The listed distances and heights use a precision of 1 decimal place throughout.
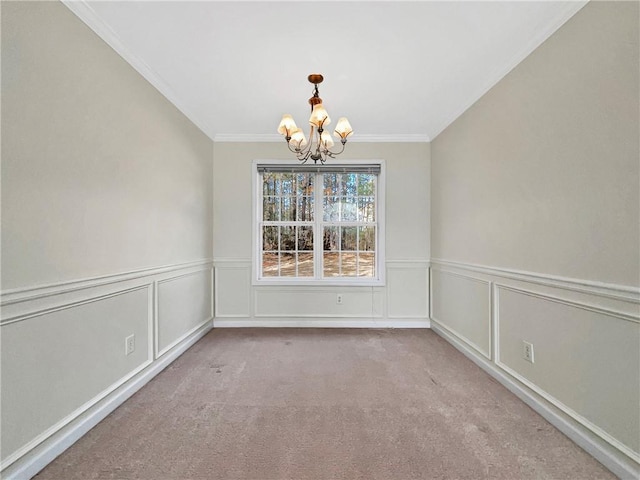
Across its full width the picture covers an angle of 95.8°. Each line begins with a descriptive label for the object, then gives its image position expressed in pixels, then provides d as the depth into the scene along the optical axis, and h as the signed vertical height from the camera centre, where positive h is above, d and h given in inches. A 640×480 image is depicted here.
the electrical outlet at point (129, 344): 81.8 -28.9
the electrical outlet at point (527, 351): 77.9 -29.6
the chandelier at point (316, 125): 81.3 +34.7
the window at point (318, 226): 151.6 +9.2
